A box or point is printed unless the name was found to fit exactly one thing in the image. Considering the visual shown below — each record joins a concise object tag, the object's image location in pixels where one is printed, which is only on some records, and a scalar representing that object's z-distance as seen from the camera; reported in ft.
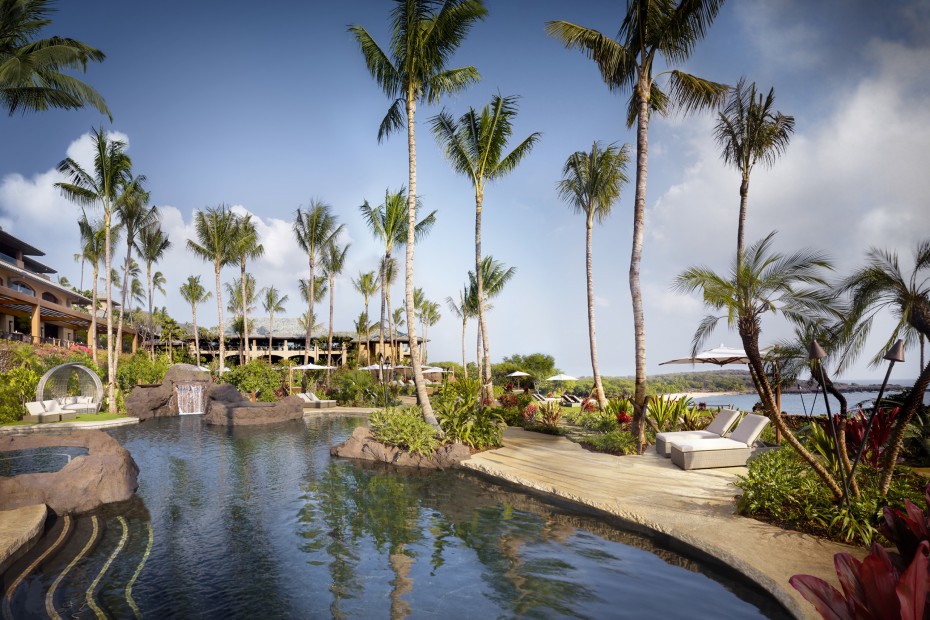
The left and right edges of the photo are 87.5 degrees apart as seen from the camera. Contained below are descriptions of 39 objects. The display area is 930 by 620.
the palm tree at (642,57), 38.52
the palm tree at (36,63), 39.17
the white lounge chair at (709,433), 34.73
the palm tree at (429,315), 212.86
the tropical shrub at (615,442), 37.70
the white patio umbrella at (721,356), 51.65
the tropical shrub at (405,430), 38.37
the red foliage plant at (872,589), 6.19
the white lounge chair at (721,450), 31.24
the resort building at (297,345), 189.37
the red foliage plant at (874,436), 25.63
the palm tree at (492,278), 106.52
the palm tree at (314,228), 114.11
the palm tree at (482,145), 59.88
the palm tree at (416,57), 43.80
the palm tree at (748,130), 58.90
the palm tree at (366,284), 152.08
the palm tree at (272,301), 199.31
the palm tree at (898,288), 30.73
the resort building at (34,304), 118.32
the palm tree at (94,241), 92.26
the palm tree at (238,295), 194.59
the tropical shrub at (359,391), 89.76
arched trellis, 66.32
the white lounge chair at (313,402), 86.74
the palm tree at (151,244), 112.27
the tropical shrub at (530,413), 55.67
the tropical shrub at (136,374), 89.81
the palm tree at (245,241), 111.96
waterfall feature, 78.07
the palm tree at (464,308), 133.44
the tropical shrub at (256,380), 91.45
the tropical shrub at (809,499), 18.76
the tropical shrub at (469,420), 41.22
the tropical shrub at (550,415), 51.81
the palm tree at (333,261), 123.54
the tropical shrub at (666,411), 43.89
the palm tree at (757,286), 21.72
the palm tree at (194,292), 187.73
